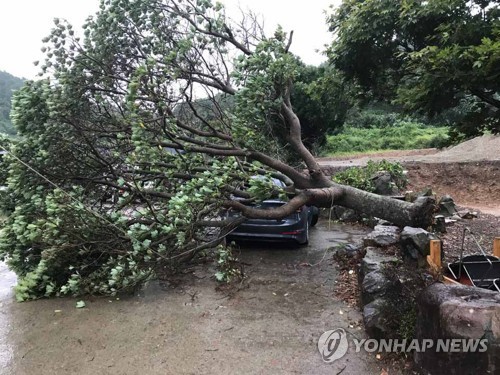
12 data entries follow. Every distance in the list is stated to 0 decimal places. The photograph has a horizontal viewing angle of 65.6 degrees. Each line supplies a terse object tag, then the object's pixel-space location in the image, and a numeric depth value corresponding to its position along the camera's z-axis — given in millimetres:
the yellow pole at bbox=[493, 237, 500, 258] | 4531
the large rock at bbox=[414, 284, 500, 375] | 2627
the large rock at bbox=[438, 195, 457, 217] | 8537
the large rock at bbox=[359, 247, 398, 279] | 4598
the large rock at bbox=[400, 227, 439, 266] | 4727
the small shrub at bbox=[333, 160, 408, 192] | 10664
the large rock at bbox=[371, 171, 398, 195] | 10453
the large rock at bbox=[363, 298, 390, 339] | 3680
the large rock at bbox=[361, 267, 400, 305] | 4051
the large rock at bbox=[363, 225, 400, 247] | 5498
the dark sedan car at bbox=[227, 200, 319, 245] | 6781
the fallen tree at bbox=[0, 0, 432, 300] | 4844
